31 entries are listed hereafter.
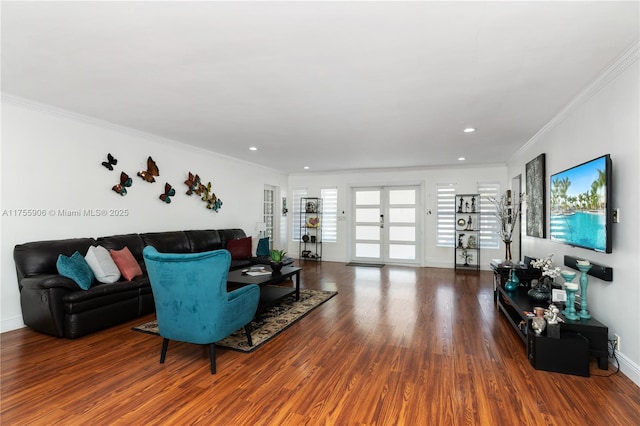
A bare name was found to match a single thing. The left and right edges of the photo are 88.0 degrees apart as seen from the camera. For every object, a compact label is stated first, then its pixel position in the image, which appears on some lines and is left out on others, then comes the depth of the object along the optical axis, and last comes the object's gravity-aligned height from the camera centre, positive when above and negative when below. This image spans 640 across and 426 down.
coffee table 4.14 -0.83
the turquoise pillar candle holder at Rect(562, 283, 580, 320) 2.84 -0.77
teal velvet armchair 2.57 -0.65
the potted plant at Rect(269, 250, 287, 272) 4.64 -0.64
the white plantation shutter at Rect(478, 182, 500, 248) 7.60 +0.01
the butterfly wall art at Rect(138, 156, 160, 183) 5.03 +0.65
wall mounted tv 2.70 +0.12
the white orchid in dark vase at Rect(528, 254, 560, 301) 3.49 -0.75
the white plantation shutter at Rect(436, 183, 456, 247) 7.93 +0.10
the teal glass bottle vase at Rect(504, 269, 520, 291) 3.99 -0.78
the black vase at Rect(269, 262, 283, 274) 4.64 -0.72
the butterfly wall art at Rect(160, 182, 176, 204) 5.41 +0.35
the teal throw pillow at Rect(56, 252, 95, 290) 3.44 -0.60
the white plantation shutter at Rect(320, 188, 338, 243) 9.02 +0.05
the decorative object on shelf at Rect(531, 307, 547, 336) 2.76 -0.88
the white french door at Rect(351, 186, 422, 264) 8.37 -0.22
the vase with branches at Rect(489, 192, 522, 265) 6.43 +0.13
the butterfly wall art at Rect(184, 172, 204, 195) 5.88 +0.54
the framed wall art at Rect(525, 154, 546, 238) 4.38 +0.30
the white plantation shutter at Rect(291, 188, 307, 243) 9.41 +0.04
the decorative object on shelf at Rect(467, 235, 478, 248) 7.70 -0.57
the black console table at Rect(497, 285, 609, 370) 2.69 -0.96
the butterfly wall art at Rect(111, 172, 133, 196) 4.64 +0.42
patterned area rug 3.26 -1.24
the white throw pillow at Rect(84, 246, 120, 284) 3.75 -0.59
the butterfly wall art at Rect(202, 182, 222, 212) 6.30 +0.30
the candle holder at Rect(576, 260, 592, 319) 2.88 -0.60
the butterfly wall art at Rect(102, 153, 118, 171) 4.50 +0.70
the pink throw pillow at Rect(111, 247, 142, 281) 4.00 -0.62
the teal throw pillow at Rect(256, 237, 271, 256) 6.65 -0.66
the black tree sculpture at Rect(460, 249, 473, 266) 7.79 -0.92
